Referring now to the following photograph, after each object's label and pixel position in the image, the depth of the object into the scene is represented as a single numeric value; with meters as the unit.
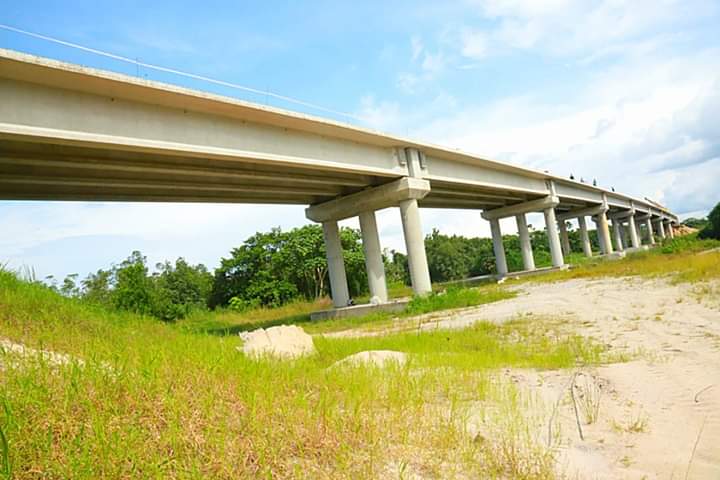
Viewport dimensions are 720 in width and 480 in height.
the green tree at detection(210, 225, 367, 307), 33.09
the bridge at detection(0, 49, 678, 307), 10.33
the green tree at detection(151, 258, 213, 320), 40.23
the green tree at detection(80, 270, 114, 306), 32.66
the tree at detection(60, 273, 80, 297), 24.64
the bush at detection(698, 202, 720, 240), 41.17
